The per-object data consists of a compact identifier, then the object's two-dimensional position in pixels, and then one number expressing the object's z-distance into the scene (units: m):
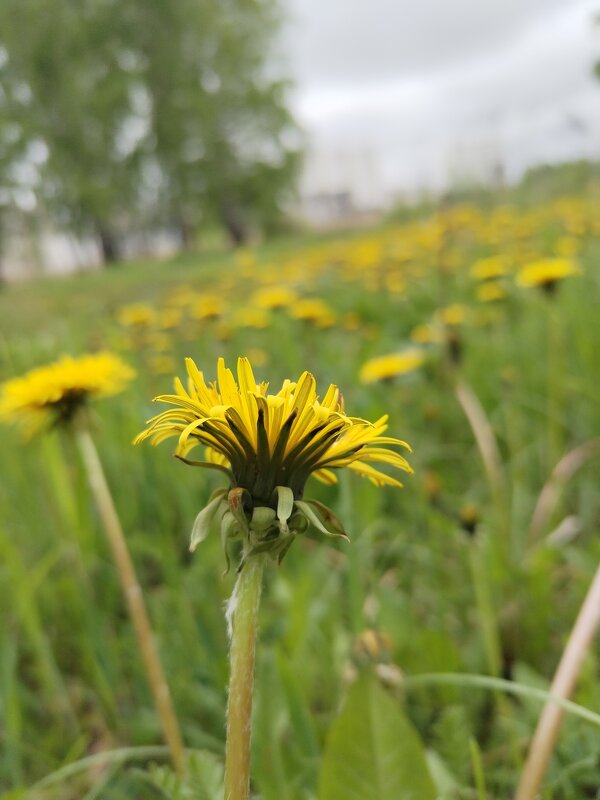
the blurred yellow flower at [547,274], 0.37
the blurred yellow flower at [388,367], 0.34
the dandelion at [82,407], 0.19
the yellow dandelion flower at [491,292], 0.51
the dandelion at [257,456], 0.10
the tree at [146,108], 10.62
